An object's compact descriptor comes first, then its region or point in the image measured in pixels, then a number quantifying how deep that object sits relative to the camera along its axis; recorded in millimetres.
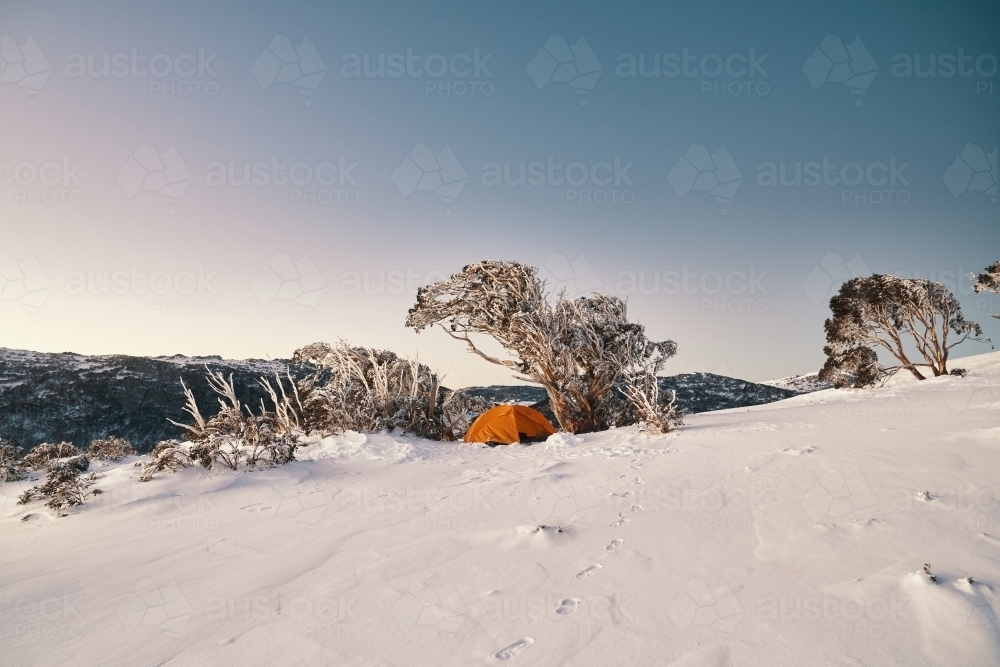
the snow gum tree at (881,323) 17766
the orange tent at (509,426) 9859
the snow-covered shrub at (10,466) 7406
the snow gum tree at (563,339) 11898
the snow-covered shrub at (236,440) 5738
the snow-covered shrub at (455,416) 11773
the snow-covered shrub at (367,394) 10000
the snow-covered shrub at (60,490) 4491
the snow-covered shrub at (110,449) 10203
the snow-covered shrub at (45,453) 8750
